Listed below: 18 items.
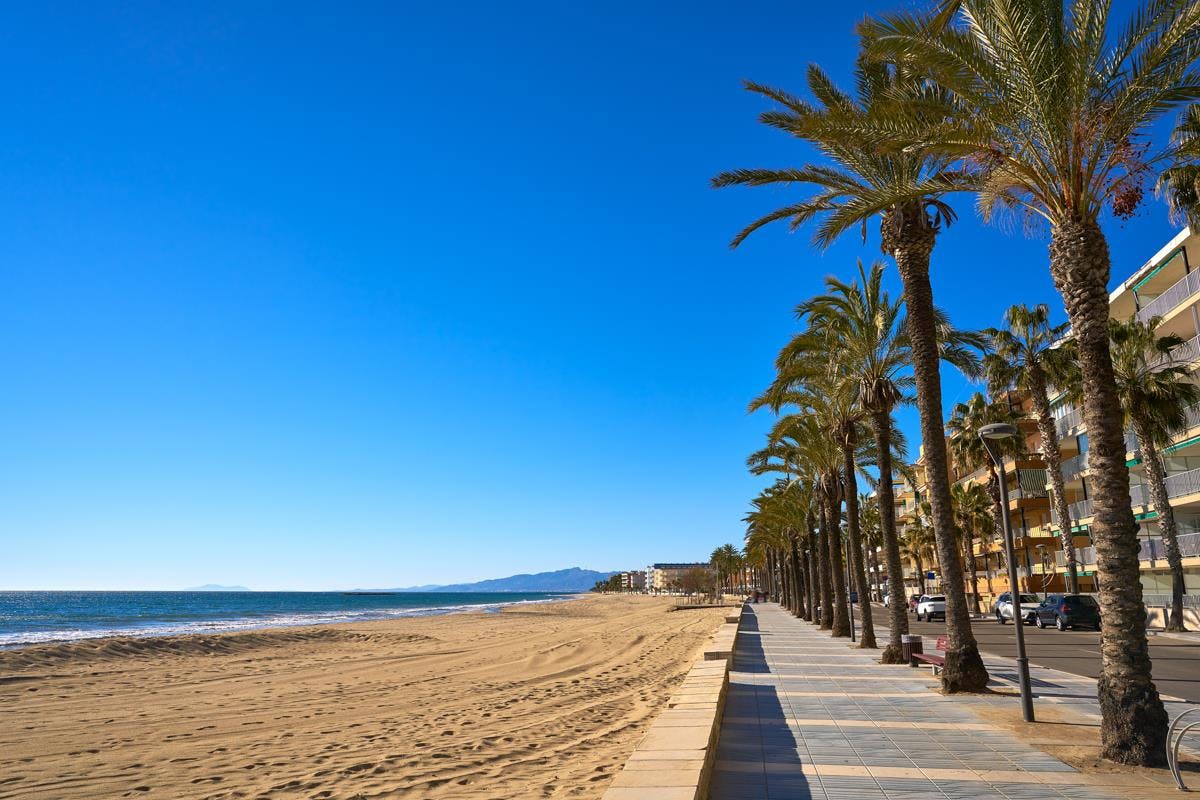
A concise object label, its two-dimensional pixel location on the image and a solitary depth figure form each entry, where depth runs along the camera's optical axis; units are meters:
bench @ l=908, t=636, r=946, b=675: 13.54
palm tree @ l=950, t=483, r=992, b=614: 51.12
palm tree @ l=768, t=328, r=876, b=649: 20.72
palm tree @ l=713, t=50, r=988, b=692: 11.37
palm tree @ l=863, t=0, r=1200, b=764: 7.75
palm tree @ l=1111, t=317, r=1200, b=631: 28.12
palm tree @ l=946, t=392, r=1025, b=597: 42.12
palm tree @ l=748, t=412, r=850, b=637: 25.38
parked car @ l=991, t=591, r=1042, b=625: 34.16
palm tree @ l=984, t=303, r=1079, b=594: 35.56
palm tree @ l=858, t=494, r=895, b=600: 72.00
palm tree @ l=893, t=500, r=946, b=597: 60.28
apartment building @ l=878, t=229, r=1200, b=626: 32.25
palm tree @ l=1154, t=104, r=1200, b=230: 22.05
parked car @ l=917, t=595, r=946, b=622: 41.81
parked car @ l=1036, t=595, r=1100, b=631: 30.53
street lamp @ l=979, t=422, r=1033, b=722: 9.61
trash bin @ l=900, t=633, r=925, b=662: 16.14
